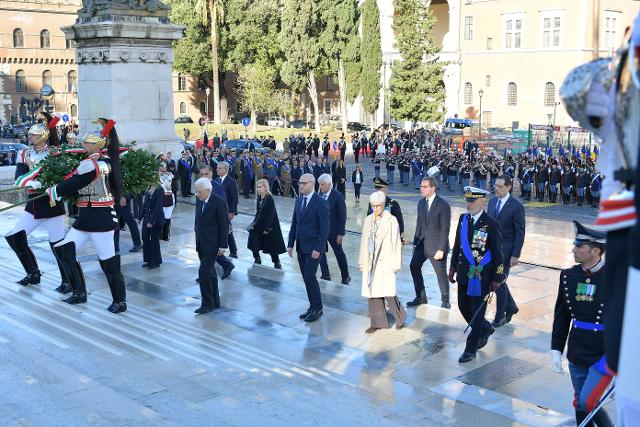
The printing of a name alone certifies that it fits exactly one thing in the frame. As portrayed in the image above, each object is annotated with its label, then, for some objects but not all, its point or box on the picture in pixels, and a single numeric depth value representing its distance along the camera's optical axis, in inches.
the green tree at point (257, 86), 2405.3
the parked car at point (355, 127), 2444.6
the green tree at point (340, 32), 2146.9
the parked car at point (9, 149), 1364.4
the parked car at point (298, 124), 2807.1
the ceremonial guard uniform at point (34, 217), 420.5
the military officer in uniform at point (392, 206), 456.5
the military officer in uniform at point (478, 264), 319.7
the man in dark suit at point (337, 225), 475.2
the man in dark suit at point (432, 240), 405.4
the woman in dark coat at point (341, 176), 964.6
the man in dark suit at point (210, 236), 393.1
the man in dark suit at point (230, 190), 551.1
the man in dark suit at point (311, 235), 376.5
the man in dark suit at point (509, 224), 378.3
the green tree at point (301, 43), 2182.6
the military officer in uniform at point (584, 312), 211.8
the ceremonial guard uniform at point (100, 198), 370.9
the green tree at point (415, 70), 2106.3
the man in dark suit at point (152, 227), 490.9
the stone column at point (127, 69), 733.9
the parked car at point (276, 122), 2731.3
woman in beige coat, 353.7
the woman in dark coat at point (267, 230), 511.2
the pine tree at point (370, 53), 2239.2
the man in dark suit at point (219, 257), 427.3
